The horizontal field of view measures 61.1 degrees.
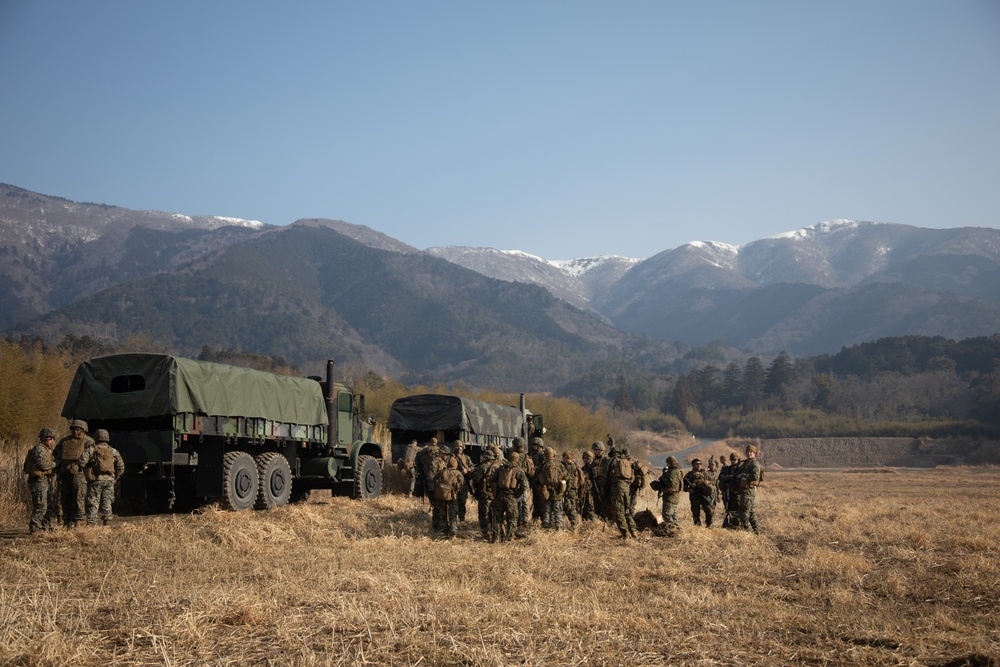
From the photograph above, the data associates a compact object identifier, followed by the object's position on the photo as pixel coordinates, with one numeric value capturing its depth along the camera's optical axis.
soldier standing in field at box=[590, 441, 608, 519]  16.17
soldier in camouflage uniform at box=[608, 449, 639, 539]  14.77
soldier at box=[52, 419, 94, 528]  13.57
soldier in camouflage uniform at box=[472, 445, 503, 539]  14.67
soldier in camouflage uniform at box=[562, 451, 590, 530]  15.50
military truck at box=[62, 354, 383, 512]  14.91
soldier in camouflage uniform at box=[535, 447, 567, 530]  14.99
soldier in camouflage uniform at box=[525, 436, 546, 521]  15.36
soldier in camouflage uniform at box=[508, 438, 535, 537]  15.44
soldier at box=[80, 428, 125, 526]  13.67
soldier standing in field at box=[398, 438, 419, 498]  22.41
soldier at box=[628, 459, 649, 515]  15.92
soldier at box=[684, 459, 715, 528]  17.69
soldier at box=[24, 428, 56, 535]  13.22
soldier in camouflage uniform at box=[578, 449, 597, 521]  16.56
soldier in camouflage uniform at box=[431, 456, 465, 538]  14.70
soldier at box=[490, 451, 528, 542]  14.34
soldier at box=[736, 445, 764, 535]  16.22
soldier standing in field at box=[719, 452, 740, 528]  16.89
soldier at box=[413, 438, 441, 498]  17.08
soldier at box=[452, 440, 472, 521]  15.22
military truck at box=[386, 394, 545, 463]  24.58
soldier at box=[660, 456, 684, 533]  15.95
